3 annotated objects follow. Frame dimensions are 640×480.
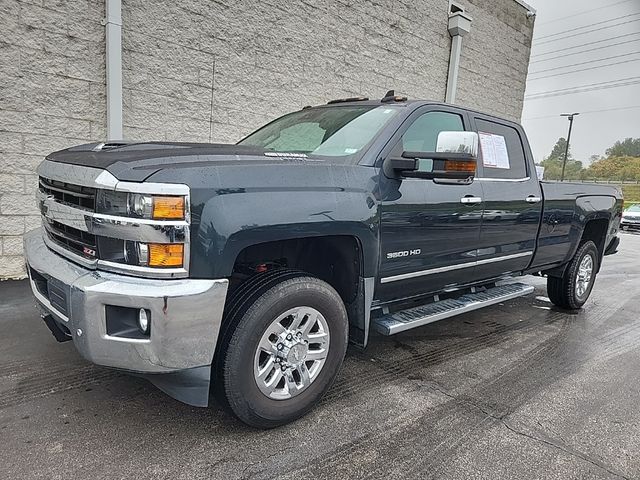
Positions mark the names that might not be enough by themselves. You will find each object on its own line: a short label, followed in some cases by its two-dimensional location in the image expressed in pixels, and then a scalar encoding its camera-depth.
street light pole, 38.80
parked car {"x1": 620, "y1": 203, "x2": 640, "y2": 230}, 19.98
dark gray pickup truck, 2.11
